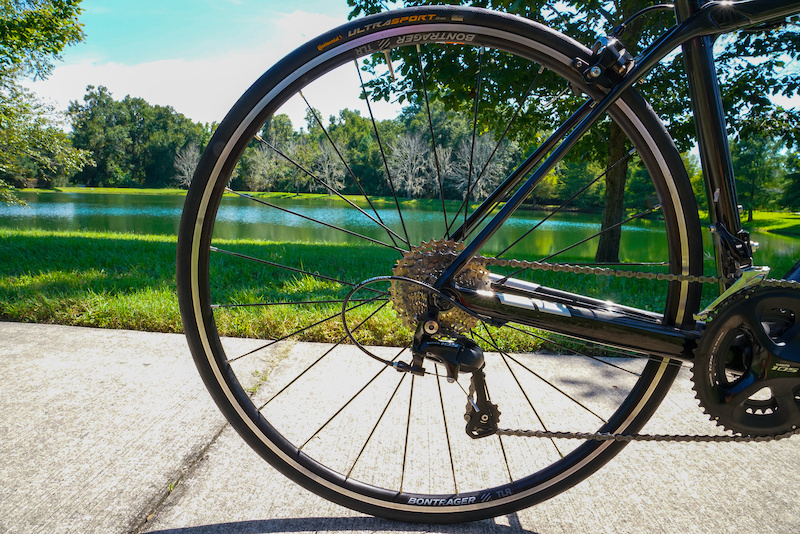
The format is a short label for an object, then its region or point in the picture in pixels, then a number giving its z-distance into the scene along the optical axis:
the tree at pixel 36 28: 5.64
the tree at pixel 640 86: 4.82
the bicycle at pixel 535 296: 1.10
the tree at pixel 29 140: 7.41
